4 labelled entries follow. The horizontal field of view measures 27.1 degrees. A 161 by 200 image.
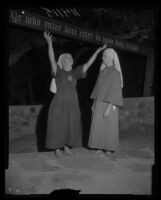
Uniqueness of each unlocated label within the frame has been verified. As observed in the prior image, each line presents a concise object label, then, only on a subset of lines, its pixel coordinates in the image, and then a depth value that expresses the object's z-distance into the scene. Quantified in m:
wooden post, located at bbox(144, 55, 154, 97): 3.72
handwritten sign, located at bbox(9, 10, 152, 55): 3.47
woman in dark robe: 3.62
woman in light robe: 3.62
